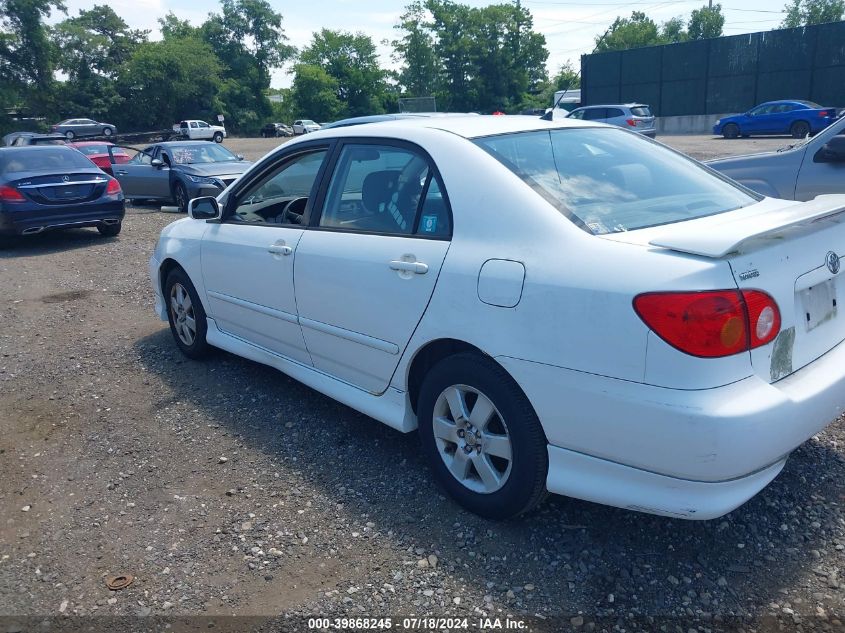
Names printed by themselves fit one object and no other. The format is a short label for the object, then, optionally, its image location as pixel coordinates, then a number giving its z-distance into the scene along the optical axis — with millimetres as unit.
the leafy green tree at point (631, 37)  78188
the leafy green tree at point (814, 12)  74938
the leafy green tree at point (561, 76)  64188
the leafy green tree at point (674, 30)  87375
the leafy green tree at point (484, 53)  68312
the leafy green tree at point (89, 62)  61906
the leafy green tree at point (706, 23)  85312
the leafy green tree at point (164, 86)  63531
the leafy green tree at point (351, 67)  76000
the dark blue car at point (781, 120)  26359
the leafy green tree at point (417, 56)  70438
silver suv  24891
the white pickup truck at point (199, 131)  50188
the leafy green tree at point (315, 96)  73188
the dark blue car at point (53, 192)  10555
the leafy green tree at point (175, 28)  83500
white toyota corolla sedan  2443
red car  18719
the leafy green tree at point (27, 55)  59406
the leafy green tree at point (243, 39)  79312
